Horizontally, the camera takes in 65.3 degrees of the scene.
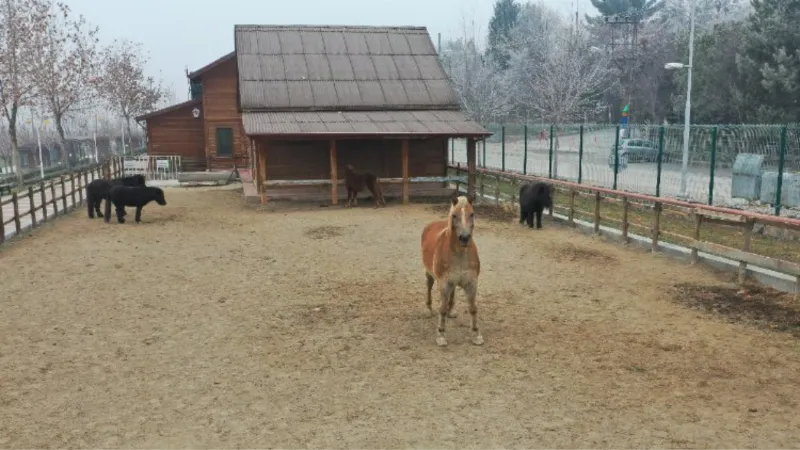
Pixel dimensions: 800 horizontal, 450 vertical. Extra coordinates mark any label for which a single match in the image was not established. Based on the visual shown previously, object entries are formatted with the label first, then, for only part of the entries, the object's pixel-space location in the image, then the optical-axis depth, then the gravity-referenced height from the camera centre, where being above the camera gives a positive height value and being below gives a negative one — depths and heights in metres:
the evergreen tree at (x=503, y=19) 70.69 +14.19
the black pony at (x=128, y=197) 15.66 -1.35
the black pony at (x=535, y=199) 14.21 -1.36
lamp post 14.95 -0.58
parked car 16.06 -0.32
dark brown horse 18.16 -1.22
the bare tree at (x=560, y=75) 33.69 +4.16
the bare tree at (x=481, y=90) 45.88 +3.80
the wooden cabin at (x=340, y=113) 18.38 +0.89
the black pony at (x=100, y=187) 16.41 -1.13
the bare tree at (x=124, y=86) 45.12 +4.21
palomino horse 6.69 -1.37
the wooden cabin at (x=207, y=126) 30.16 +0.84
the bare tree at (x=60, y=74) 30.84 +3.57
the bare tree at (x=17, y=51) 27.72 +4.30
